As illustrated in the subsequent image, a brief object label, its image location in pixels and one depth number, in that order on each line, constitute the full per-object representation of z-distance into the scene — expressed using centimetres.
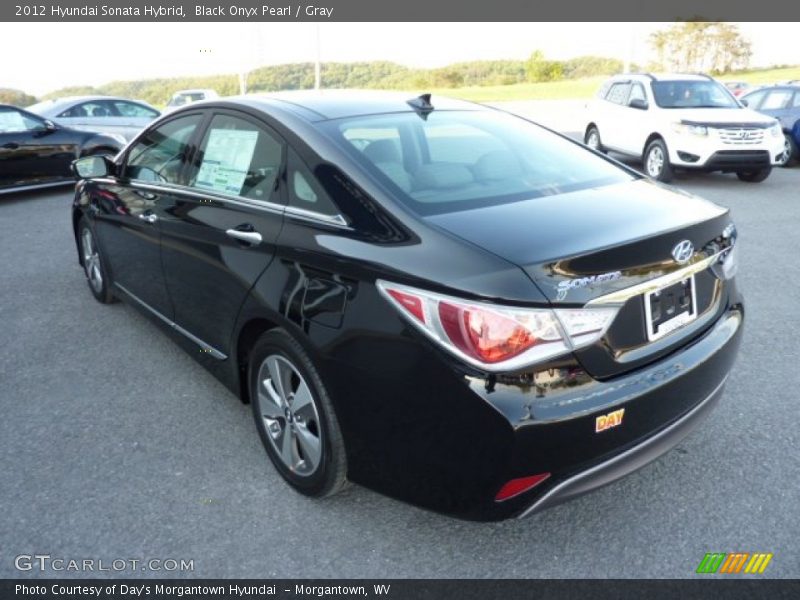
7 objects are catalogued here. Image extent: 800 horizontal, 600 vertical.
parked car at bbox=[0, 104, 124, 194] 974
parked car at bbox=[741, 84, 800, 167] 1218
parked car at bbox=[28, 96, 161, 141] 1271
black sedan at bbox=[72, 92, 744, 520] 202
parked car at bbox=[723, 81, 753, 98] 2241
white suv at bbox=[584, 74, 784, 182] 994
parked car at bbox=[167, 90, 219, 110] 1855
